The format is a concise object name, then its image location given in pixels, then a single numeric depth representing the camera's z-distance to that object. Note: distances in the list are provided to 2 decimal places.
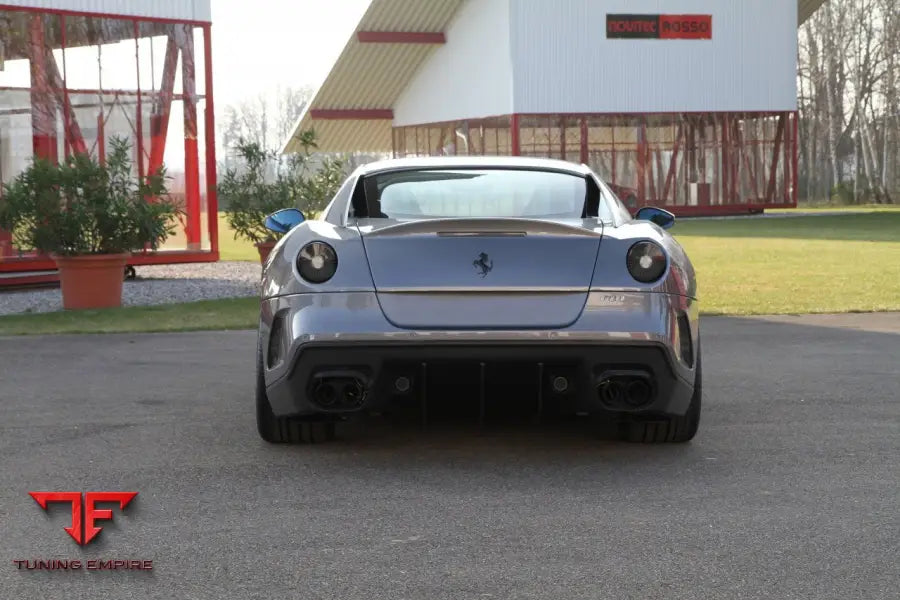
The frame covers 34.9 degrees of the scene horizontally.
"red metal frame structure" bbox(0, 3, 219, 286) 17.77
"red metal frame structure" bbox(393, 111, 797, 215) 44.12
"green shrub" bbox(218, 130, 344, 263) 16.34
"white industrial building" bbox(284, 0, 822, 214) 41.78
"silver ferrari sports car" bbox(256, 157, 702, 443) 5.43
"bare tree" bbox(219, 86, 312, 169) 95.44
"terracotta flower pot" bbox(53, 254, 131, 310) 14.11
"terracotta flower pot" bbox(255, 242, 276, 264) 15.65
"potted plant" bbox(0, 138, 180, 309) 14.17
